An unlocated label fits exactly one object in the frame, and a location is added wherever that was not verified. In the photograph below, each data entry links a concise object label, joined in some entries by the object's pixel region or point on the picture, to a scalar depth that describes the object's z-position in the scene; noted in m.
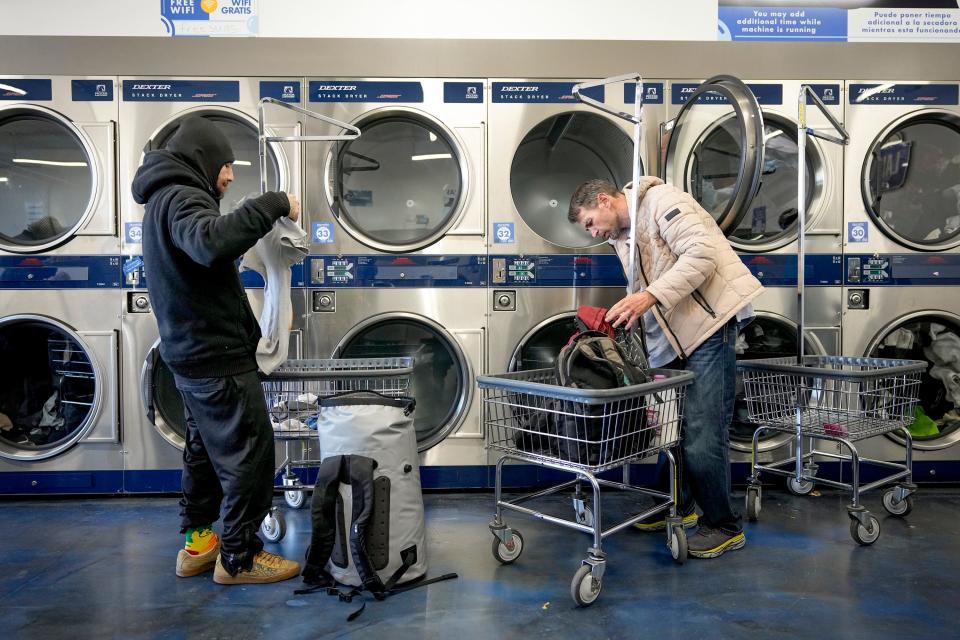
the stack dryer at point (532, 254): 3.21
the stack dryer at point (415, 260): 3.18
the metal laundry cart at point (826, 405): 2.52
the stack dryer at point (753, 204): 3.23
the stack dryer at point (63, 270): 3.15
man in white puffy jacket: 2.31
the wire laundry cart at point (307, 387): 2.47
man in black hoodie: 2.04
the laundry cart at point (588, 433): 2.00
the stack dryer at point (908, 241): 3.27
